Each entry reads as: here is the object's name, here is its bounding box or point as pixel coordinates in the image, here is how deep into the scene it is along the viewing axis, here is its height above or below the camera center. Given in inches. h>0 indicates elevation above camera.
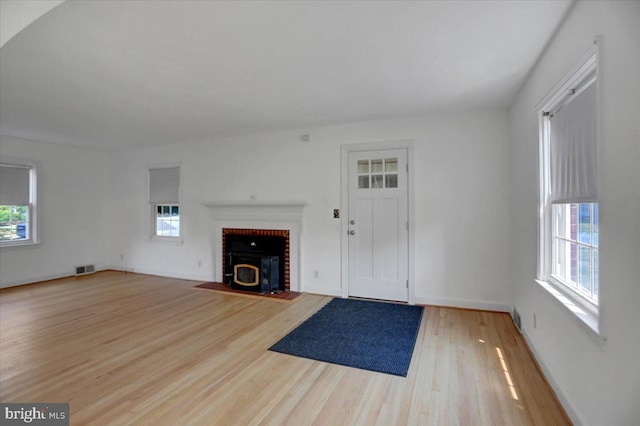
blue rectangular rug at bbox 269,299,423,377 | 103.3 -48.7
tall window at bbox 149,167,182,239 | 230.5 +9.0
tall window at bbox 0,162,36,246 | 203.8 +6.7
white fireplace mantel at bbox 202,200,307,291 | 187.3 -4.0
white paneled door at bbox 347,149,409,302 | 164.2 -6.8
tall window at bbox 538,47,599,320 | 68.8 +6.5
